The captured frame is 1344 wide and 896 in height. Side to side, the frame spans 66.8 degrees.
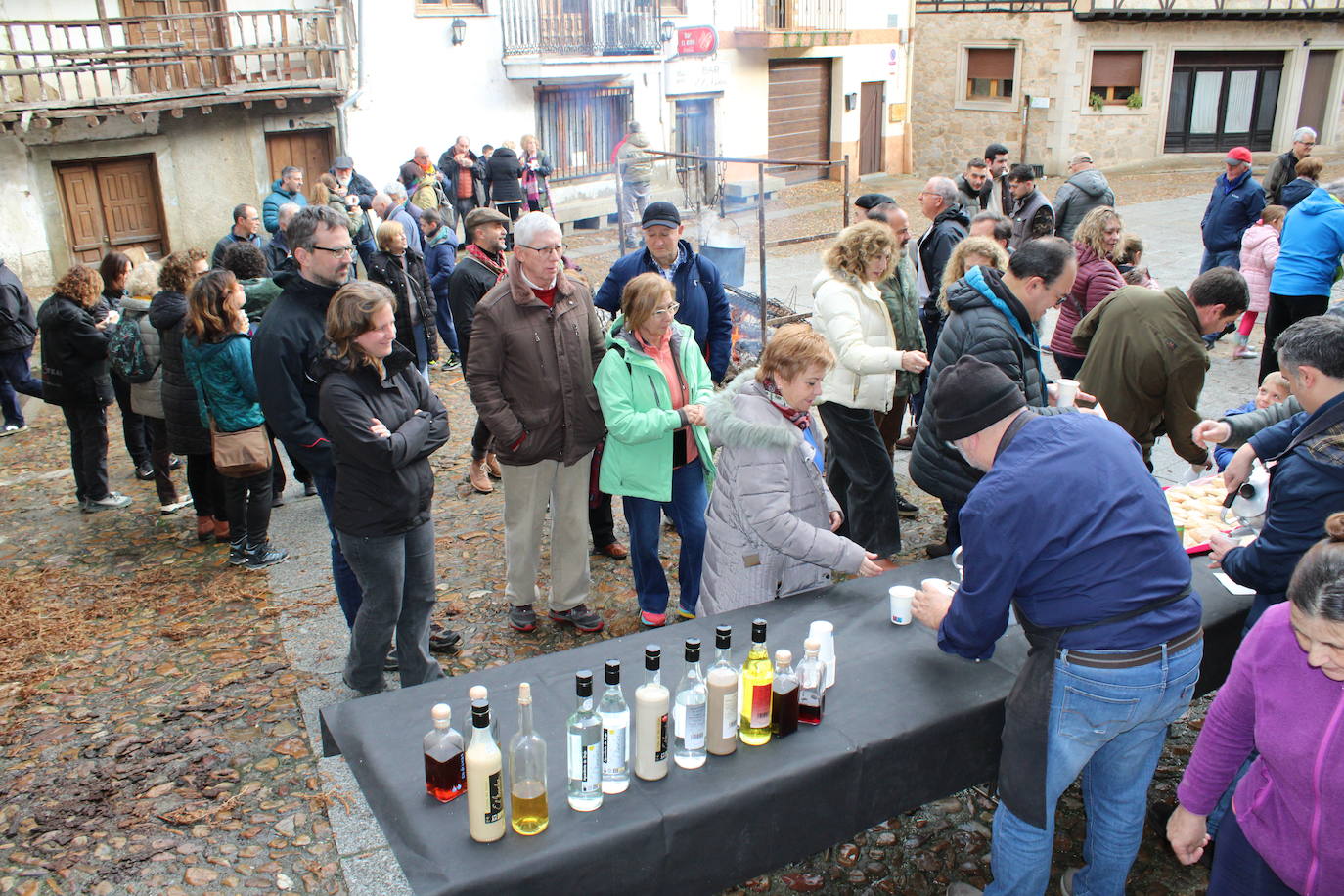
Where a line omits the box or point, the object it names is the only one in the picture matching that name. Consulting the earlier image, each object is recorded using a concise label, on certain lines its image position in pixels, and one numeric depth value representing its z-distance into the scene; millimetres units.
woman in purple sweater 2297
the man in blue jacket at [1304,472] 3230
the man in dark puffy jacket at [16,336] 8031
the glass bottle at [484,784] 2475
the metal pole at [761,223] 8734
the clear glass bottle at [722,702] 2750
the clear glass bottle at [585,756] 2588
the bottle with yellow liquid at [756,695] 2848
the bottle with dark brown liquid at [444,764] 2627
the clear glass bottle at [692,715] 2764
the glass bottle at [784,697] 2889
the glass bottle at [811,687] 2967
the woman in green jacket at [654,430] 4719
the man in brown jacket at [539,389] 4840
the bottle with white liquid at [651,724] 2658
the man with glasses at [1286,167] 11117
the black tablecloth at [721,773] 2518
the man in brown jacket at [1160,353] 4930
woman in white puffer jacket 5379
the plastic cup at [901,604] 3557
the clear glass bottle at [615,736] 2621
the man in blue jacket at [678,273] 5961
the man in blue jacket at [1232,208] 10539
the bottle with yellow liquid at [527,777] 2531
